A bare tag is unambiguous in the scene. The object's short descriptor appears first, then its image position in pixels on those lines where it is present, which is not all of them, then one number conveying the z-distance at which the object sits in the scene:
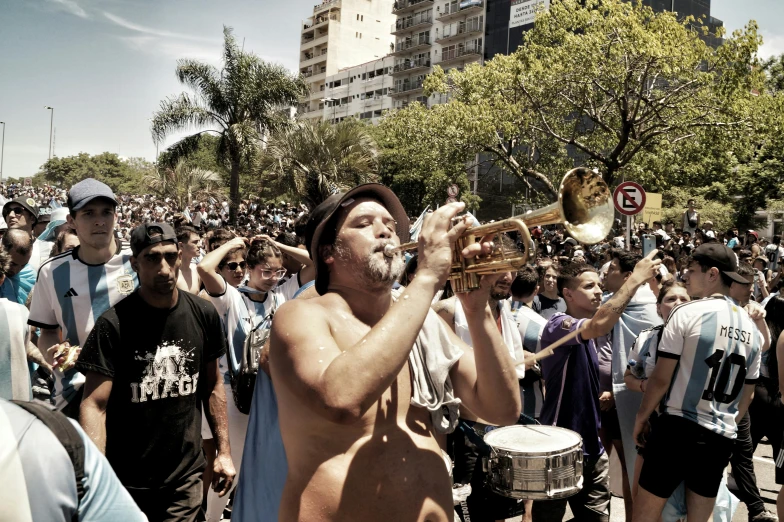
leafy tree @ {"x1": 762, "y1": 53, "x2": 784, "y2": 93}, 39.56
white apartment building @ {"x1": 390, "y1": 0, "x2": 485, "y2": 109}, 67.56
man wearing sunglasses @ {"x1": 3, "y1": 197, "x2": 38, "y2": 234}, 7.87
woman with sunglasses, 5.17
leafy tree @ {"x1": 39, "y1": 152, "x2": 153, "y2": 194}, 103.12
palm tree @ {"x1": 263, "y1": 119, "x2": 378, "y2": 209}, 28.66
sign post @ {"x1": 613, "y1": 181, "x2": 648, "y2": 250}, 11.05
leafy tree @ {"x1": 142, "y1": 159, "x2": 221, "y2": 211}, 43.66
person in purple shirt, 4.71
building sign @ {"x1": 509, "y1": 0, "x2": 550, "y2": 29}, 60.16
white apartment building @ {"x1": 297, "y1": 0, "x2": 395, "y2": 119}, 90.57
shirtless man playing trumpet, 2.13
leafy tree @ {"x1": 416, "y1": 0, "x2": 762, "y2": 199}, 20.88
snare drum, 3.77
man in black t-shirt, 3.54
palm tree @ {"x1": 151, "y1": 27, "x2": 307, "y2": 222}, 27.55
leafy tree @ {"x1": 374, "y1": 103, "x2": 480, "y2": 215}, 29.17
